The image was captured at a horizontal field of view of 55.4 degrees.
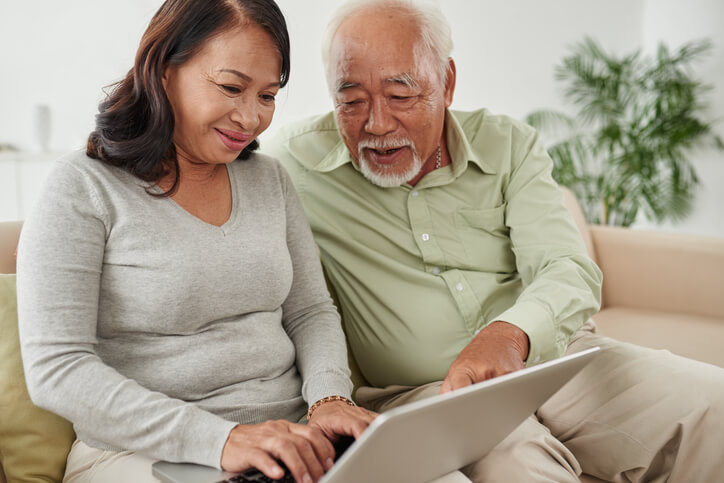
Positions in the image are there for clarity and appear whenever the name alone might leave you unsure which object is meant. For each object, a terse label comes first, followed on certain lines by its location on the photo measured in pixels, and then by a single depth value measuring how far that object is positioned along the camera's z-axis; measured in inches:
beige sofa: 83.7
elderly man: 54.4
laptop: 31.3
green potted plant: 167.6
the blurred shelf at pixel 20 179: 139.2
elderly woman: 39.8
